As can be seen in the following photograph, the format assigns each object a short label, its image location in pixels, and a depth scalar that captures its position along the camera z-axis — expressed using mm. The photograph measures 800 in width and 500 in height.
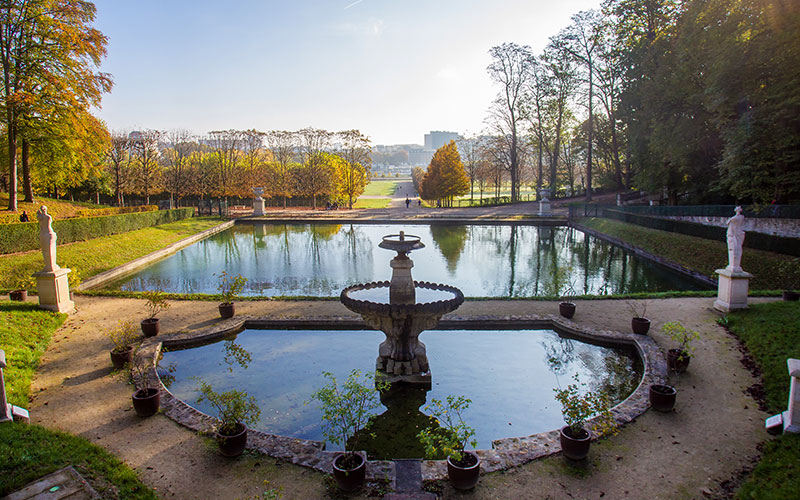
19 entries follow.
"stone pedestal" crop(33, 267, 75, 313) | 10602
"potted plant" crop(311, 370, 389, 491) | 4770
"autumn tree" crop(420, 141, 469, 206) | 46344
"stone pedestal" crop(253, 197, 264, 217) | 39406
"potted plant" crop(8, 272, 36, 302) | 11492
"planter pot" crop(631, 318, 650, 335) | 9492
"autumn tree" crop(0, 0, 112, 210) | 22203
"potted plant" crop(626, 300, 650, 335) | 9499
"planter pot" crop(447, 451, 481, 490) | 4782
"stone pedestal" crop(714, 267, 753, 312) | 10312
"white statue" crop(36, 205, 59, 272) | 10375
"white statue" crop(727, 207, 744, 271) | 10055
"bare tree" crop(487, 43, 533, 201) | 41969
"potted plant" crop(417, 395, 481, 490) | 4773
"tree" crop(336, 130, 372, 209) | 45425
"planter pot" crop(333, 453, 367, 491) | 4746
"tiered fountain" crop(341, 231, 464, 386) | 7715
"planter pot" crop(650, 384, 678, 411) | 6430
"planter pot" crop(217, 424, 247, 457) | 5359
